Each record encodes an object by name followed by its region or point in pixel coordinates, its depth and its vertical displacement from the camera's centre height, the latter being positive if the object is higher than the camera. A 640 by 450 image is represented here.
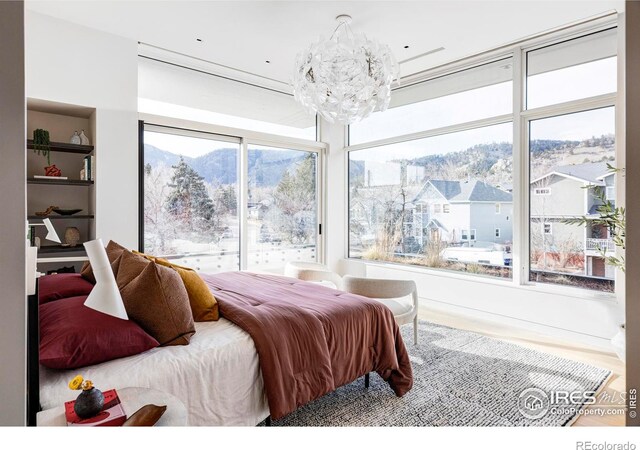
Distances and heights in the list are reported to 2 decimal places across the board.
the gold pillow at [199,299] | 2.06 -0.43
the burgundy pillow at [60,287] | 1.97 -0.36
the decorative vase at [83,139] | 3.50 +0.84
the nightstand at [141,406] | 1.13 -0.62
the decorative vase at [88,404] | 1.09 -0.55
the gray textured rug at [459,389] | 2.08 -1.13
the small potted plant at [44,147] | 3.17 +0.70
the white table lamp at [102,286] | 1.19 -0.21
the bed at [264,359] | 1.51 -0.64
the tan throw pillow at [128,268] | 1.91 -0.23
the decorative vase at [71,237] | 3.39 -0.11
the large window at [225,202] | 4.11 +0.30
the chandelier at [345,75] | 2.85 +1.22
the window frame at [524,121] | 3.32 +1.14
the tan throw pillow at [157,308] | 1.72 -0.41
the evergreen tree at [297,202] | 5.30 +0.34
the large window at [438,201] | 4.16 +0.31
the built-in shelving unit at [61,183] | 3.25 +0.40
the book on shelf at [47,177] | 3.14 +0.43
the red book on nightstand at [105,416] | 1.07 -0.59
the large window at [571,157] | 3.39 +0.67
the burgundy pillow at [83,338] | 1.42 -0.47
